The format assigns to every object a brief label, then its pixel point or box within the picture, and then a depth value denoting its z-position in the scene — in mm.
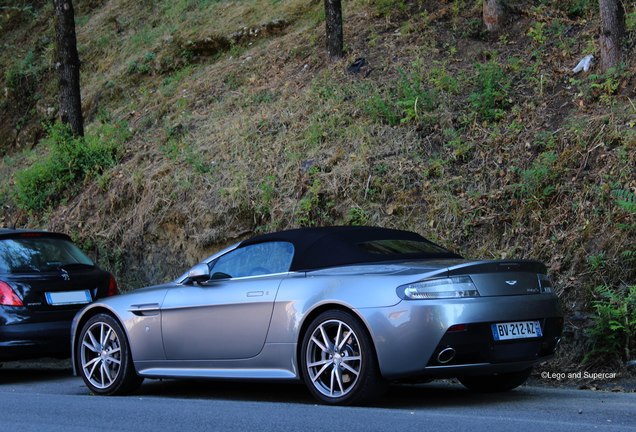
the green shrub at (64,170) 15484
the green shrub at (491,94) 11875
